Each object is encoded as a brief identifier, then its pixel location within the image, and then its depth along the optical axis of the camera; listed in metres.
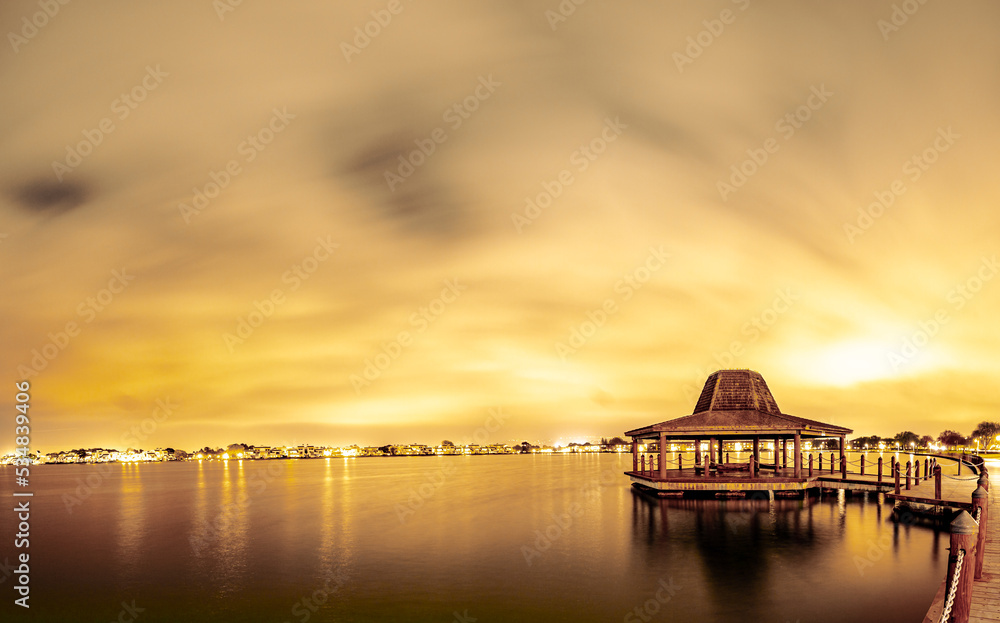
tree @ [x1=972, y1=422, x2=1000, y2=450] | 163.62
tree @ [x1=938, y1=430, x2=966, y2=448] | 193.75
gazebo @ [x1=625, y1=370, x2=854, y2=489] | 34.22
